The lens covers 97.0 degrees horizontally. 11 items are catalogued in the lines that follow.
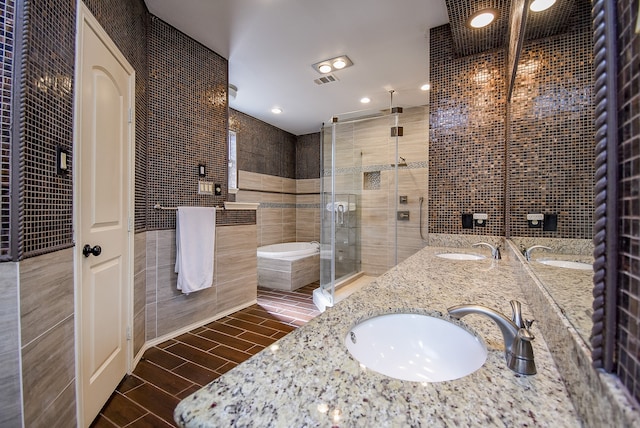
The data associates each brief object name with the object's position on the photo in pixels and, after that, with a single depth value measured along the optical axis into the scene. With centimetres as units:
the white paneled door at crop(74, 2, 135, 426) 138
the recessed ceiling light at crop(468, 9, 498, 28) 187
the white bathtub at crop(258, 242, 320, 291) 392
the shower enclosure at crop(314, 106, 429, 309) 386
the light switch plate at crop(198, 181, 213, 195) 265
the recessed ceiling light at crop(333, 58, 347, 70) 290
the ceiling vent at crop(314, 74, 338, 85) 325
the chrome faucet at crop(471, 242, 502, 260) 183
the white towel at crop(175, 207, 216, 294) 244
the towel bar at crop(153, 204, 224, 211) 230
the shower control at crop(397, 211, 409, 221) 412
